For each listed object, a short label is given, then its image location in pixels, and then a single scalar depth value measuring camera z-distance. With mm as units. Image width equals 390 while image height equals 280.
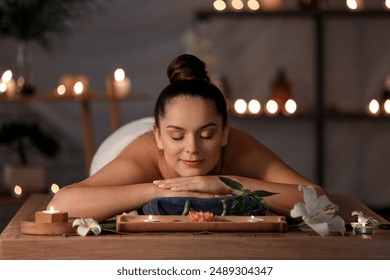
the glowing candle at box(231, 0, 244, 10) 7671
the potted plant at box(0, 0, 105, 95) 7170
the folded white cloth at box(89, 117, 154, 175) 4501
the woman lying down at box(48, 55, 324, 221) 3022
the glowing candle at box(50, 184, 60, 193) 6716
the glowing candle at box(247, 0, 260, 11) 7616
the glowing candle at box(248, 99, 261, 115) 7540
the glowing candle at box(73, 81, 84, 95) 6846
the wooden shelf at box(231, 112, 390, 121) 7526
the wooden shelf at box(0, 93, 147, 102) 6926
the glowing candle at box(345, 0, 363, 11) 7573
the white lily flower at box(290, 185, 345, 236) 2762
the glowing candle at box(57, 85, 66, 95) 7024
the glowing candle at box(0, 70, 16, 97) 6818
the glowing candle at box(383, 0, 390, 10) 7597
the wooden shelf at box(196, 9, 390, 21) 7469
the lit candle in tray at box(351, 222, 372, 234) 2822
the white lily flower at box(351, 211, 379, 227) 2908
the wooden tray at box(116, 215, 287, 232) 2776
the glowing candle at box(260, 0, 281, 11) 7526
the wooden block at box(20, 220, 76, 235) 2755
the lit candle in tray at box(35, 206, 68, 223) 2779
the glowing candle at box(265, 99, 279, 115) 7554
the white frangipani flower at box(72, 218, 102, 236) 2730
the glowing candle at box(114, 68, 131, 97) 6898
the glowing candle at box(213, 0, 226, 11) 7671
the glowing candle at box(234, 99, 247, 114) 7502
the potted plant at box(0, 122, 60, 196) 7090
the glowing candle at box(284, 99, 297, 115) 7540
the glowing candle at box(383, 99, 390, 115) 7507
